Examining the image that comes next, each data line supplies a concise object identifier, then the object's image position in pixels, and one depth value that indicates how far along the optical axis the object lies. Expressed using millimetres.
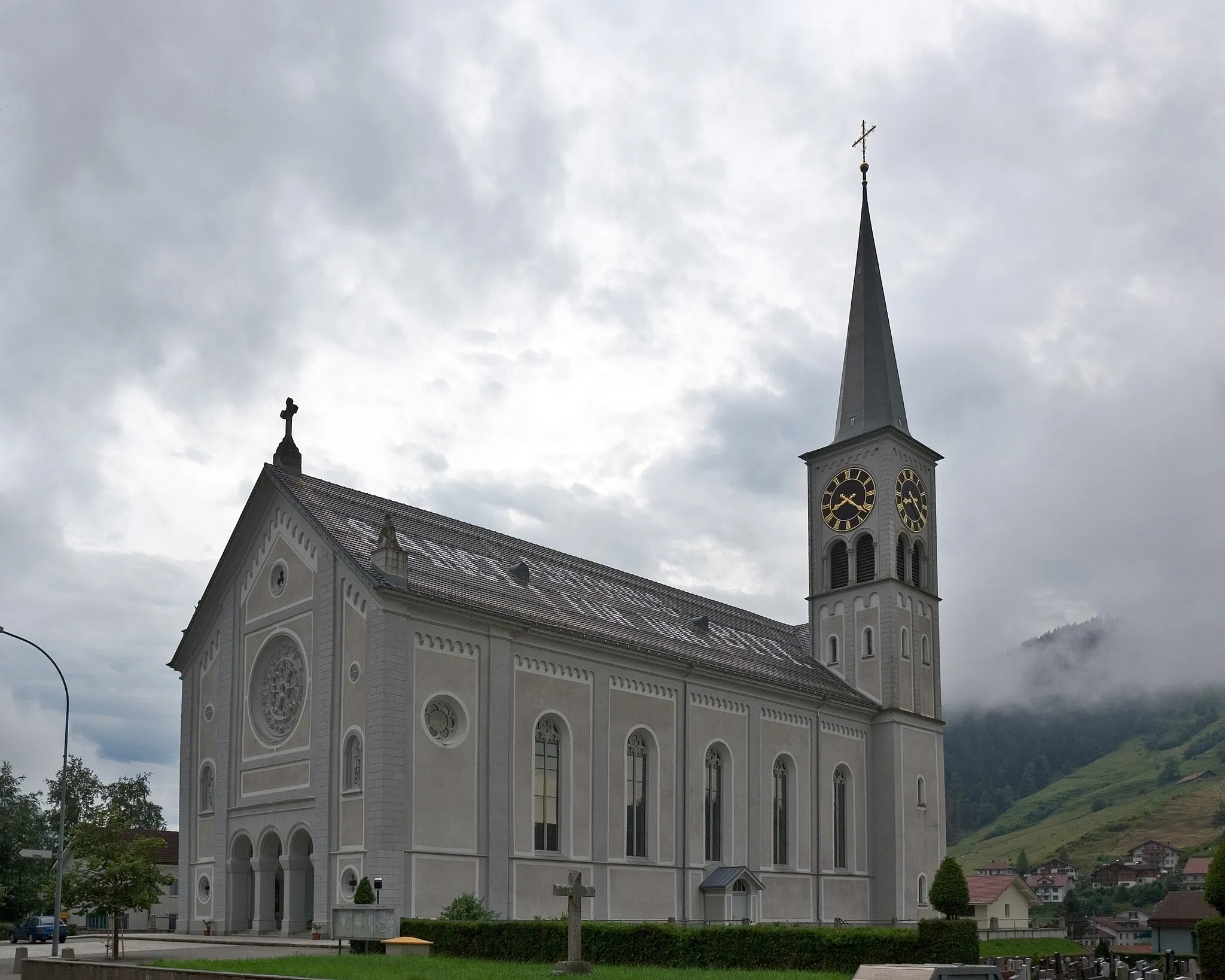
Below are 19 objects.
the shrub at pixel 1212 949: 32406
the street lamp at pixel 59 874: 40500
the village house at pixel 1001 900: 86812
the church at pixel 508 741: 44844
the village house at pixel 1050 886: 178875
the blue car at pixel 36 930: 61781
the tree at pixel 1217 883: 33469
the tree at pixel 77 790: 96125
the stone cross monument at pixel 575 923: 29156
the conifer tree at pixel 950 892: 42875
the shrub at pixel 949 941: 32906
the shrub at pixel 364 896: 40438
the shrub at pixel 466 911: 41531
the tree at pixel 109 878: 41322
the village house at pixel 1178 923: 84062
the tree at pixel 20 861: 80688
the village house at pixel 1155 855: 189750
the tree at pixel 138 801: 102375
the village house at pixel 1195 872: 149888
